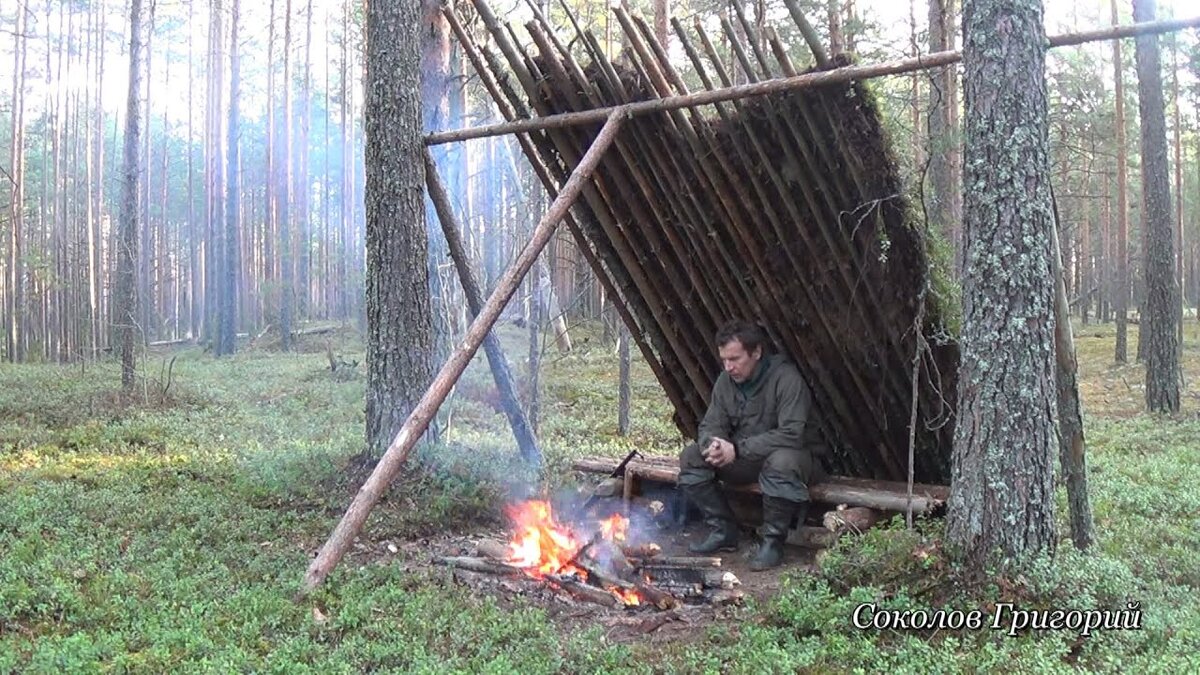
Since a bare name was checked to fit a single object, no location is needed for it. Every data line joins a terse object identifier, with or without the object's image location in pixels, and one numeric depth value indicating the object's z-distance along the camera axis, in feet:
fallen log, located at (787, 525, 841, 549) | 21.56
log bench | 20.63
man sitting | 21.68
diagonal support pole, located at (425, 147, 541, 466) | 25.84
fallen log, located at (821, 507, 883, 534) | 20.38
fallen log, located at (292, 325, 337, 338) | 108.48
